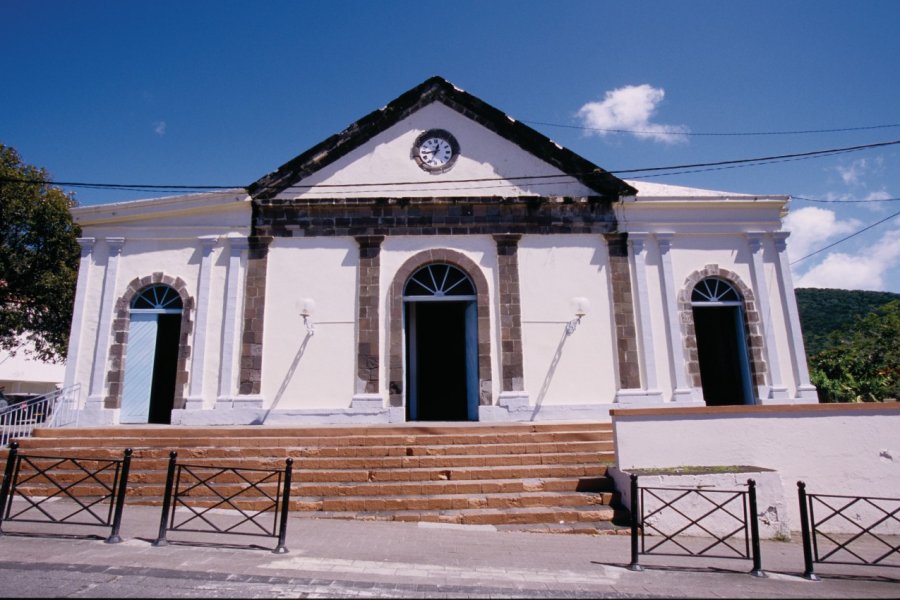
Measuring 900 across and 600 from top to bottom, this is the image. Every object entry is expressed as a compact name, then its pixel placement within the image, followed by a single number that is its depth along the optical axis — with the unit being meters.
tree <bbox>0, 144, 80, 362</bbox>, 15.22
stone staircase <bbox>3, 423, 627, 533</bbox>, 7.04
